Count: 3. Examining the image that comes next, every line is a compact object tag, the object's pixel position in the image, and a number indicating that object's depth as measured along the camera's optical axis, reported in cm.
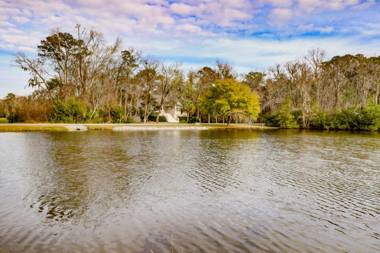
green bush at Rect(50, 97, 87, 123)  4697
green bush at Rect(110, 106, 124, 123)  5666
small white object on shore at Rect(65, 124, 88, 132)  3928
